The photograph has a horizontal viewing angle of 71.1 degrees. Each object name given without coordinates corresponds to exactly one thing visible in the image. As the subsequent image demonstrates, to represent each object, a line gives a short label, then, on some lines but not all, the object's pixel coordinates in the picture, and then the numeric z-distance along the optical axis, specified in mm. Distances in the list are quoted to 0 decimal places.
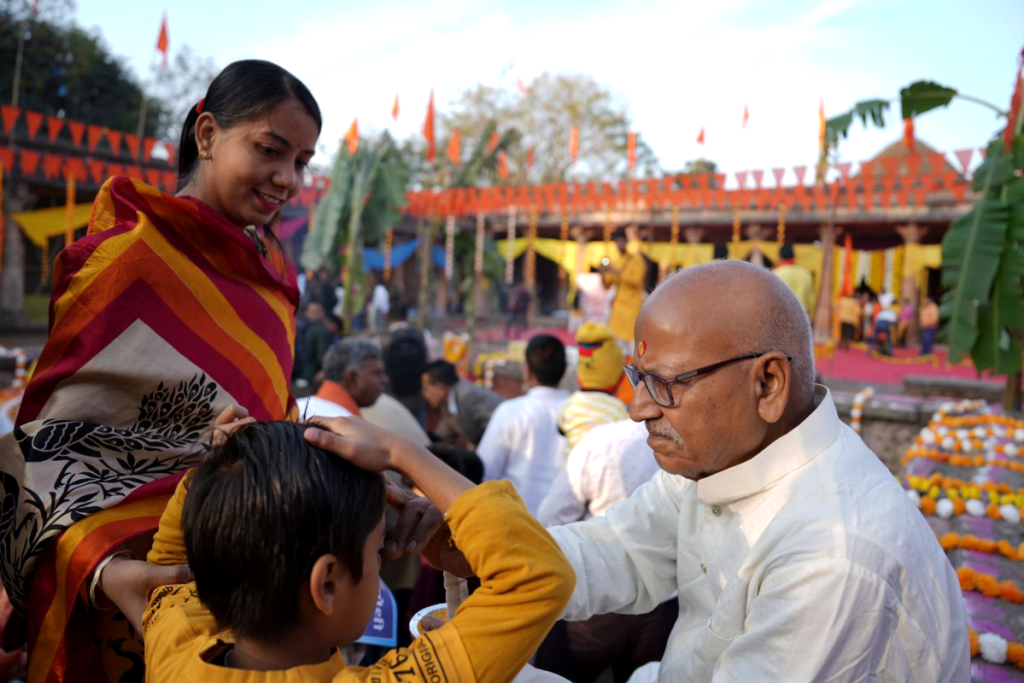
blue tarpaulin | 21172
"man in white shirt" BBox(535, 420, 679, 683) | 2410
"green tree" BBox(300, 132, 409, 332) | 13625
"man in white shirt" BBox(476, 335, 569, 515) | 3854
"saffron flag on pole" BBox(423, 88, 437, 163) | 15762
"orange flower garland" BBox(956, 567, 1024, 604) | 2703
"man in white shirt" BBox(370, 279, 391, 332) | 18531
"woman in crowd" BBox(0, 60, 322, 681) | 1468
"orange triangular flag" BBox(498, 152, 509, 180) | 15741
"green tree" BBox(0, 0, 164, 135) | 18672
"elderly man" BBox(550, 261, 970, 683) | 1189
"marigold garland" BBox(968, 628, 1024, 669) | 2236
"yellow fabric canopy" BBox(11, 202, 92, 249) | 14489
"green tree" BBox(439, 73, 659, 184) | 31984
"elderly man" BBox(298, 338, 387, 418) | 3713
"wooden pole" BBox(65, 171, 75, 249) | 13781
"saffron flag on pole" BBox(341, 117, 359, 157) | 13898
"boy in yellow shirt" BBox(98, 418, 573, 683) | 1031
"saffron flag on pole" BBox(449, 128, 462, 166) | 16216
